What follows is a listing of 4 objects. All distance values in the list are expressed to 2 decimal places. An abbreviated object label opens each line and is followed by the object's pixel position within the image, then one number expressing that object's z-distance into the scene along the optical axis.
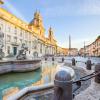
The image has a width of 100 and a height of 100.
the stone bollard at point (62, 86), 2.02
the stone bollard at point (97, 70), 3.36
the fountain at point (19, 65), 8.18
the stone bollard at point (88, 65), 6.41
